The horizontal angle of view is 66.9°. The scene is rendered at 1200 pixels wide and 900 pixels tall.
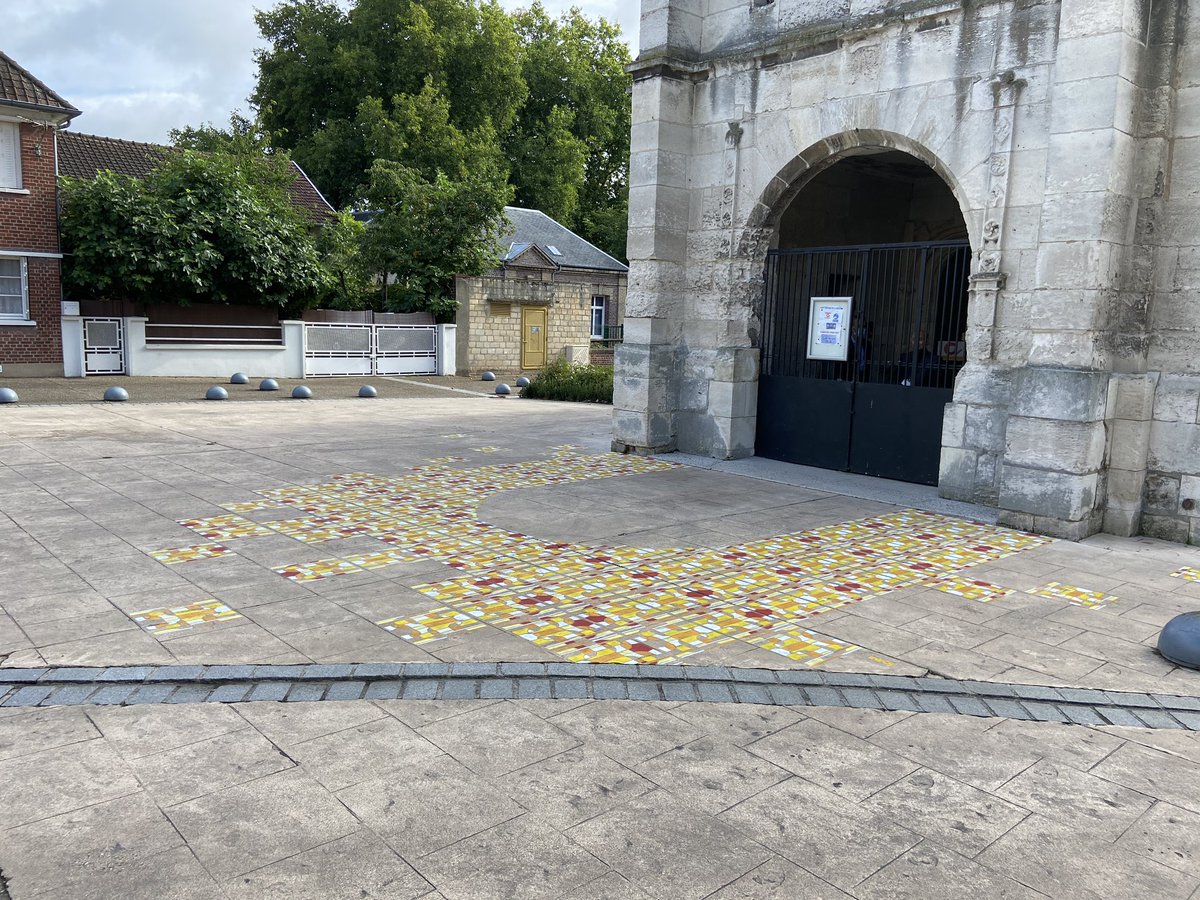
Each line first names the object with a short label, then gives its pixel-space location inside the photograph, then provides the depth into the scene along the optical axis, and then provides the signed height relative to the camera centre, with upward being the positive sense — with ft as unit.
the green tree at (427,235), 86.69 +8.96
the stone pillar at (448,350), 87.45 -1.91
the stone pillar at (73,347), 69.05 -2.23
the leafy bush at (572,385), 65.67 -3.68
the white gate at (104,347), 70.08 -2.20
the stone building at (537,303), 89.35 +3.21
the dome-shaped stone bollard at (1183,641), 15.80 -5.01
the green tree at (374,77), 123.95 +35.97
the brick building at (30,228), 66.18 +6.47
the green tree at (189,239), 68.59 +6.45
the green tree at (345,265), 88.17 +5.96
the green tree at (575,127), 145.07 +35.07
